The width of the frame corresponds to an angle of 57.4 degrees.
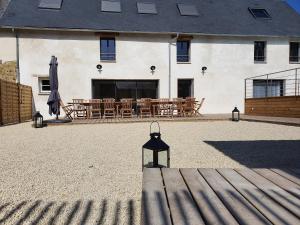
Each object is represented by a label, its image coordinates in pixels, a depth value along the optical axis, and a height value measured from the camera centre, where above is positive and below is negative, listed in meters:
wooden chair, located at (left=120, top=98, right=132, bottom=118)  13.39 -0.40
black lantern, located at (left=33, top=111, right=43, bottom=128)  10.25 -0.80
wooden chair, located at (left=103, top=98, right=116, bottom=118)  13.37 -0.43
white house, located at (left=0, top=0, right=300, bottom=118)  15.02 +3.00
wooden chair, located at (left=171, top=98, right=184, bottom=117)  13.52 -0.35
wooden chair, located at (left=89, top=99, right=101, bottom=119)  13.08 -0.46
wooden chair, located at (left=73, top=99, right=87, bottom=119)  13.21 -0.66
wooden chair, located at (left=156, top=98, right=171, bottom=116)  13.45 -0.40
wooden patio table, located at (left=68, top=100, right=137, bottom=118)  12.81 -0.27
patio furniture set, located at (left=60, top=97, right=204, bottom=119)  13.37 -0.45
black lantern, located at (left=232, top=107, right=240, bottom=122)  12.17 -0.73
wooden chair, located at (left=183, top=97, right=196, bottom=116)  13.71 -0.41
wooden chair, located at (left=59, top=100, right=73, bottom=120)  13.30 -0.57
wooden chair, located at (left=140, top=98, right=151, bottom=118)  13.41 -0.35
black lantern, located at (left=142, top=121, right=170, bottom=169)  2.96 -0.61
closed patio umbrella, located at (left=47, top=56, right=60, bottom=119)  11.21 +0.35
